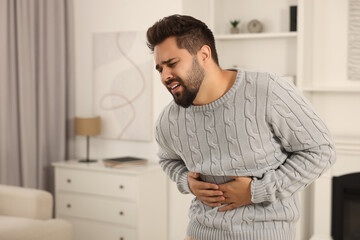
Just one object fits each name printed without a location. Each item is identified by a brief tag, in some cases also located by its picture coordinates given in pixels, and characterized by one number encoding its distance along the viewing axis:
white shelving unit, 3.48
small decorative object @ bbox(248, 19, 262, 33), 3.74
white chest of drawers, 3.60
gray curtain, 3.80
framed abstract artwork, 3.93
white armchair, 2.91
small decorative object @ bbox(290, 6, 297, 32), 3.57
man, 1.39
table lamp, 3.98
